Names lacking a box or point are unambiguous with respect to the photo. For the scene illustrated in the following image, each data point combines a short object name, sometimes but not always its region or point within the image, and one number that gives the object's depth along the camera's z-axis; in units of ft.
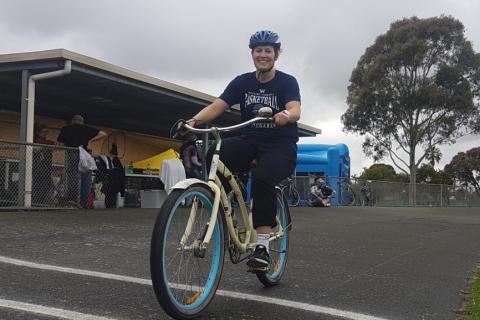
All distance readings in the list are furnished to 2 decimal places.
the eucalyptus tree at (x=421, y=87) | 120.06
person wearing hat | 37.58
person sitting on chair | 70.85
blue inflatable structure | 87.25
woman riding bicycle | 13.62
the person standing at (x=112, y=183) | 44.09
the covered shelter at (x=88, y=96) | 36.14
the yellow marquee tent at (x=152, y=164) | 54.03
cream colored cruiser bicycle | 10.26
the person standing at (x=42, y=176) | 34.71
